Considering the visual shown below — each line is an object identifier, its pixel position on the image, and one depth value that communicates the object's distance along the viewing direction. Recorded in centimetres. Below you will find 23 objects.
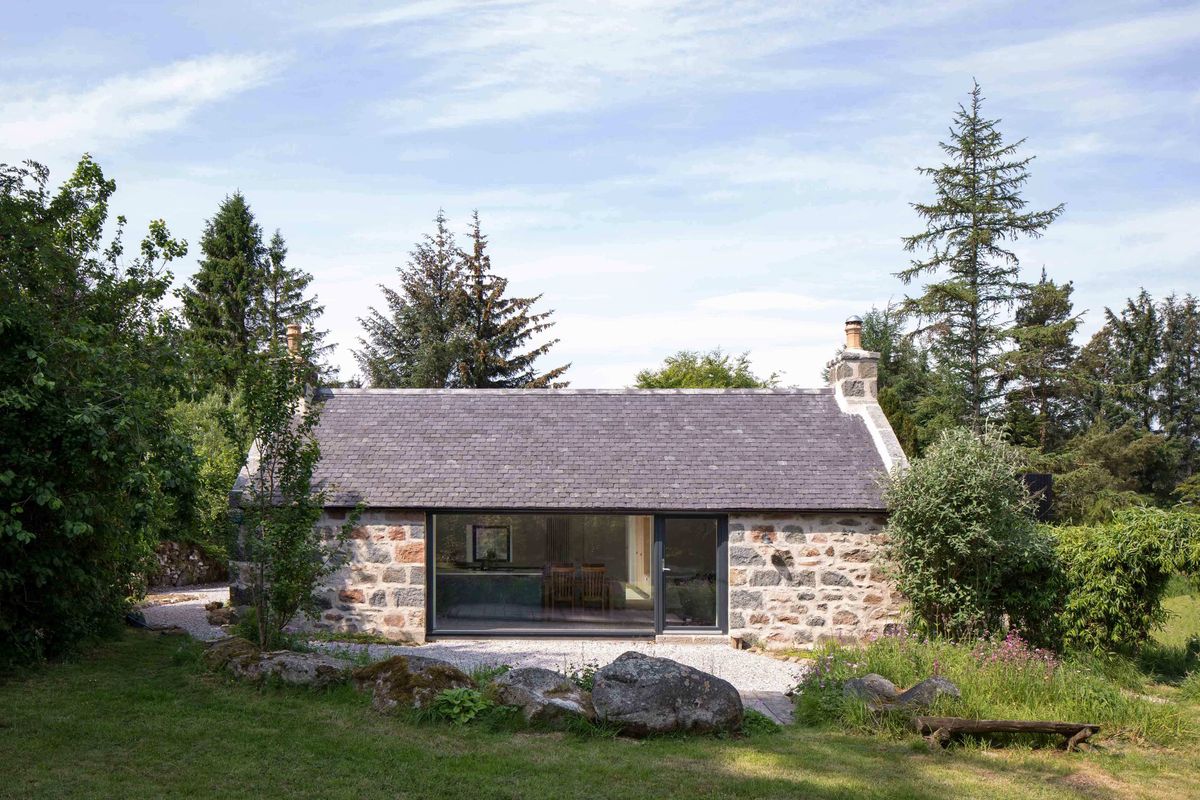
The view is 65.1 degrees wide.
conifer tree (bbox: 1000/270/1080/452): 2825
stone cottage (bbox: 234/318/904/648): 1379
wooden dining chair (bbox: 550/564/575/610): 1453
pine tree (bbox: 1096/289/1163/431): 3484
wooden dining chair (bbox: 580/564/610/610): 1452
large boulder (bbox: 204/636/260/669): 965
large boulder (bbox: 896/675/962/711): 841
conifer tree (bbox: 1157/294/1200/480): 3472
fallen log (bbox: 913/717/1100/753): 785
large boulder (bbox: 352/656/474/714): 855
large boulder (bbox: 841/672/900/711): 858
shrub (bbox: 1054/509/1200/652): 1065
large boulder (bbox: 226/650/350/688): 912
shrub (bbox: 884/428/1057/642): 1199
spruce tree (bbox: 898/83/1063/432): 2847
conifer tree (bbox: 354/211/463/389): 3269
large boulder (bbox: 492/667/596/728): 827
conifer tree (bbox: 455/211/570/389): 3397
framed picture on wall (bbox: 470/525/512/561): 1442
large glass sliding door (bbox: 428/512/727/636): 1419
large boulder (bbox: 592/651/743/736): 821
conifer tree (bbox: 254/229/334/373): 3266
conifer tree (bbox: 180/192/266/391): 3288
